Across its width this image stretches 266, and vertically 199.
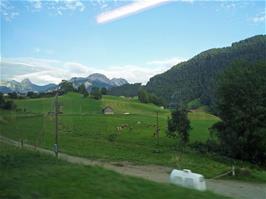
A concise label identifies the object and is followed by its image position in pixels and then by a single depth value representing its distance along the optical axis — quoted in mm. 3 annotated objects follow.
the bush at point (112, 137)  31092
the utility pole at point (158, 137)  25109
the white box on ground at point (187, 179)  7494
